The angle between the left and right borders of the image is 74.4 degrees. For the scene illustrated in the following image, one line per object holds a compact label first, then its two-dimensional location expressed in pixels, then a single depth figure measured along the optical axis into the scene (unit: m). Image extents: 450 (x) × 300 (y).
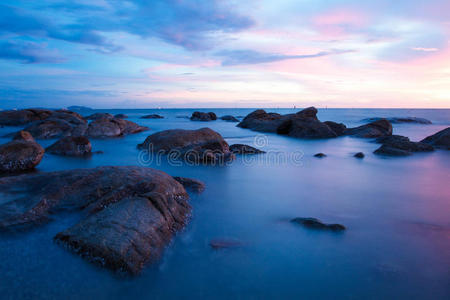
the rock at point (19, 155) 6.67
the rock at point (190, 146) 9.06
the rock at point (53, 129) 15.52
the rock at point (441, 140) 12.91
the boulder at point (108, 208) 2.94
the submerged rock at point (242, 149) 10.98
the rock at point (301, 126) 18.12
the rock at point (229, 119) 42.58
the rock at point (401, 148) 11.09
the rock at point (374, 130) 18.08
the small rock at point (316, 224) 3.94
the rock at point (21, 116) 24.69
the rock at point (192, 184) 5.76
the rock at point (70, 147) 9.72
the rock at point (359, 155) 10.72
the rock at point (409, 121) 38.66
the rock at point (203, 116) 43.88
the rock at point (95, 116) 40.55
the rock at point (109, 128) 16.84
